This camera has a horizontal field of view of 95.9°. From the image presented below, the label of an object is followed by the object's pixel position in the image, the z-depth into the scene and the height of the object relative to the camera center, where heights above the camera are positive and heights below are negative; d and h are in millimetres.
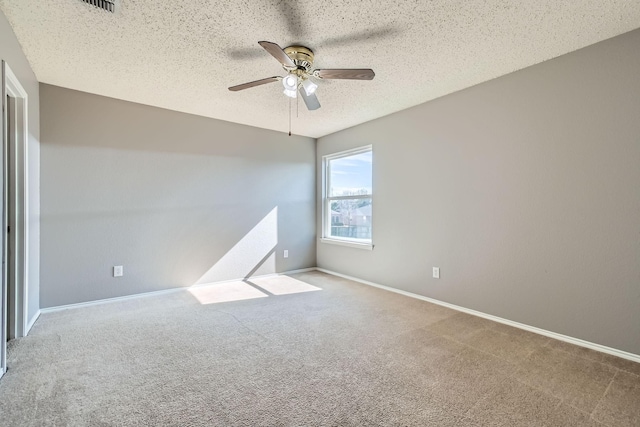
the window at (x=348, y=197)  4434 +244
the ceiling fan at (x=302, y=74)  2182 +1089
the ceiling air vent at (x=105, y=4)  1821 +1323
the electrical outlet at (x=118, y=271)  3453 -723
